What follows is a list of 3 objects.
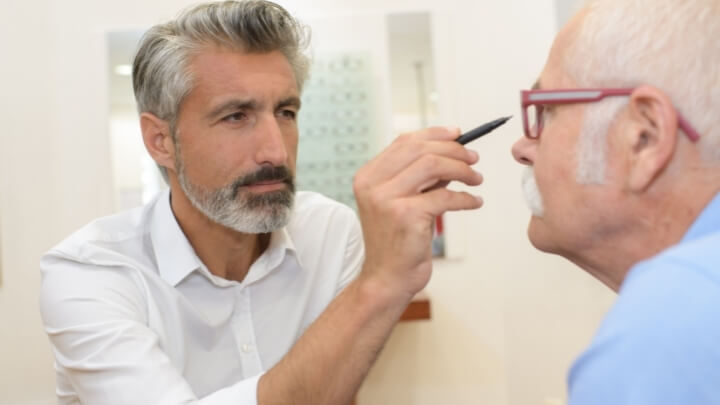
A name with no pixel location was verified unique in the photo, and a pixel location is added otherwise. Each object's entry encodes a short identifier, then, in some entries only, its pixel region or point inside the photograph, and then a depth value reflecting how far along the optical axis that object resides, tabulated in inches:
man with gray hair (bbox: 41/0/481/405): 43.8
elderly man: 21.2
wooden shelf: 75.9
